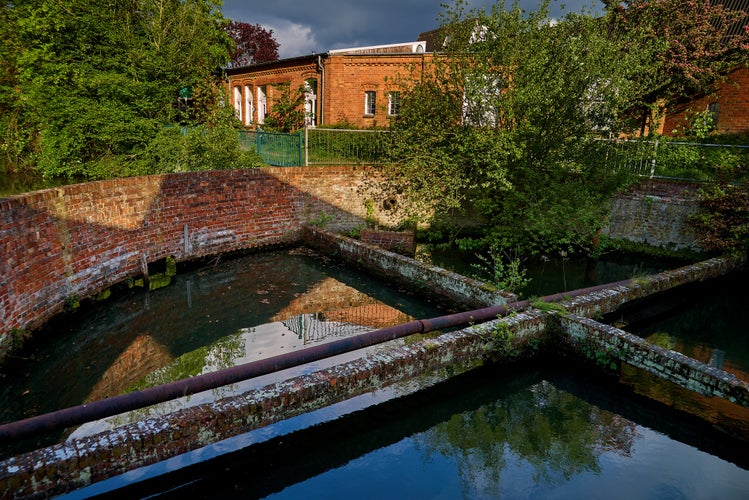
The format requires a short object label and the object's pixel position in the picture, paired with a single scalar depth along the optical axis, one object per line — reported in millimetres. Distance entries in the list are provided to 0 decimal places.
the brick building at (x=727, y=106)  17547
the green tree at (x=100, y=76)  11938
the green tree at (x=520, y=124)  10250
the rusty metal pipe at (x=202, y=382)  3465
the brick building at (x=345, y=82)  21050
